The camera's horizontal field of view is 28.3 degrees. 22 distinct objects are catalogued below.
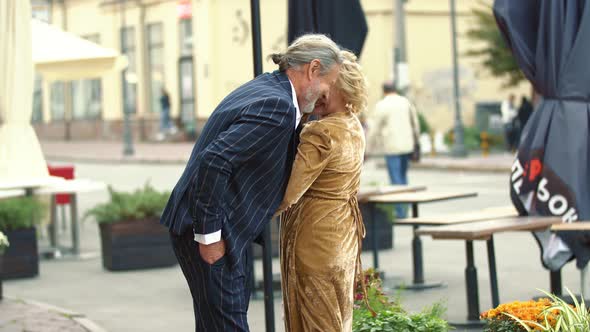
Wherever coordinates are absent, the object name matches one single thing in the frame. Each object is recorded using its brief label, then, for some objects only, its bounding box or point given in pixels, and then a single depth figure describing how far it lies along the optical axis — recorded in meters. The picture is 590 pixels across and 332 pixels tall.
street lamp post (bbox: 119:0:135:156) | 36.16
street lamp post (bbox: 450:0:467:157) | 30.81
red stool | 12.76
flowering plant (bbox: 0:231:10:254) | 6.66
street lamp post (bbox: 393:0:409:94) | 30.81
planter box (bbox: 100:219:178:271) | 10.75
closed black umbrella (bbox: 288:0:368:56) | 8.79
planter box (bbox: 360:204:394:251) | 11.42
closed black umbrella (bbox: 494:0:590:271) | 7.69
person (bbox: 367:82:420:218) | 15.60
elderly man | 4.49
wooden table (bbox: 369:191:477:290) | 9.38
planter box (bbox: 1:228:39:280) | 10.30
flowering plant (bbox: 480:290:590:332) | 4.95
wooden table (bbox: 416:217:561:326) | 7.06
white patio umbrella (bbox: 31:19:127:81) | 14.15
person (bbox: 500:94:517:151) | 31.84
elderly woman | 4.95
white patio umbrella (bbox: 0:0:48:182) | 10.33
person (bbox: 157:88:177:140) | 43.03
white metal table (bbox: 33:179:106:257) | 11.33
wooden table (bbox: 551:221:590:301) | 7.26
